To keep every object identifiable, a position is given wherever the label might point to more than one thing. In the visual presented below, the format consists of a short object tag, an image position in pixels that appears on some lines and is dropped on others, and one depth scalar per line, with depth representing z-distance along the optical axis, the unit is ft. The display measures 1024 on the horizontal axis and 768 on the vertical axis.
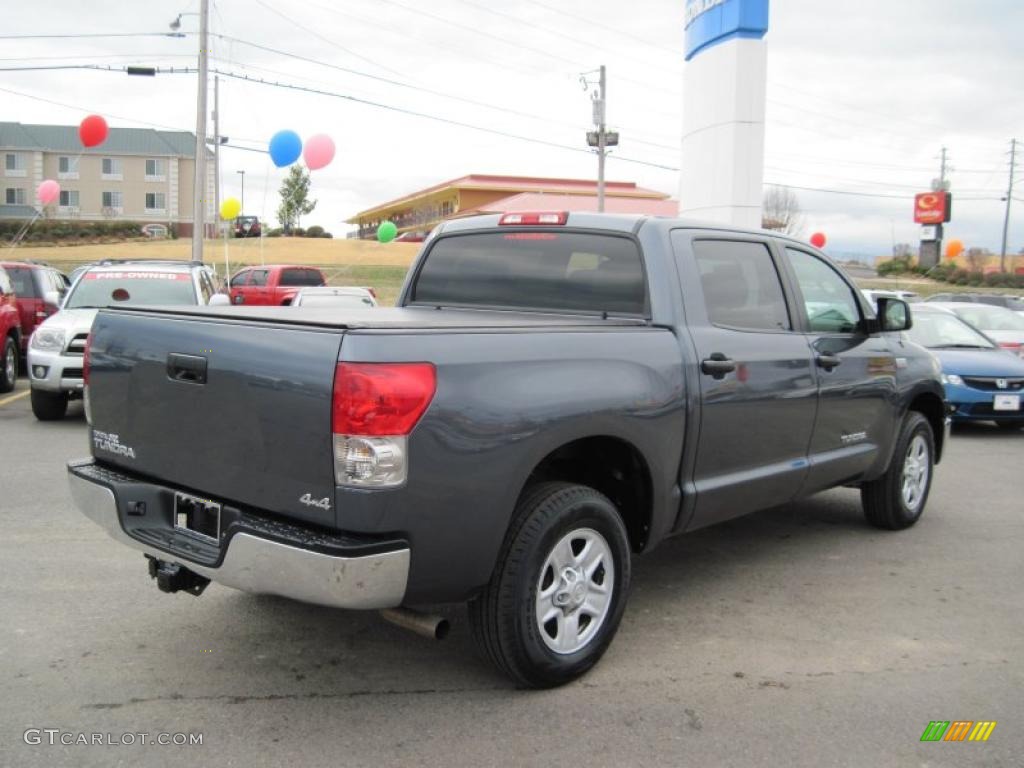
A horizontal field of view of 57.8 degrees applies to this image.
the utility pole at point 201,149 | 83.05
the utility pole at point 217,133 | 122.21
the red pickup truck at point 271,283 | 75.00
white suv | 32.27
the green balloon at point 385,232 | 140.26
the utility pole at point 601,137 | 109.29
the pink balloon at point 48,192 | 103.50
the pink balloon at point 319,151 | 86.17
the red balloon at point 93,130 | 83.89
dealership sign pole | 63.87
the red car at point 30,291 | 46.50
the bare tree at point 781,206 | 267.39
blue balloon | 81.00
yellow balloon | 101.91
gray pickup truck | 10.07
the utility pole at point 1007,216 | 231.87
